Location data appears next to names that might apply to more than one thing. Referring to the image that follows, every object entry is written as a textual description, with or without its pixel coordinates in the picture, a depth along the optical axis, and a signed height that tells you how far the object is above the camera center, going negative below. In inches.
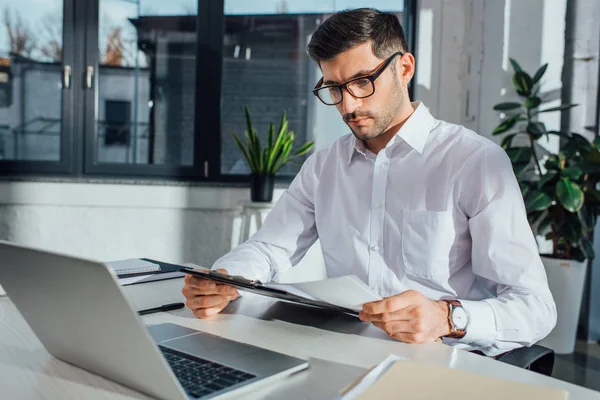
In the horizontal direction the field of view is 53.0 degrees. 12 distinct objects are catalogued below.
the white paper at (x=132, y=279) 58.8 -13.0
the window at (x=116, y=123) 144.7 +5.7
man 51.9 -4.8
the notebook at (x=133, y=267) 61.4 -12.6
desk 30.9 -12.5
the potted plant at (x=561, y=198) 116.2 -7.0
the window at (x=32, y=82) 138.3 +14.6
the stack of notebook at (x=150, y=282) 51.2 -13.0
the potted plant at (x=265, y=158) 133.7 -1.3
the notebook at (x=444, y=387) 28.5 -11.2
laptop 26.3 -9.6
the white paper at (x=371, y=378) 29.2 -11.6
